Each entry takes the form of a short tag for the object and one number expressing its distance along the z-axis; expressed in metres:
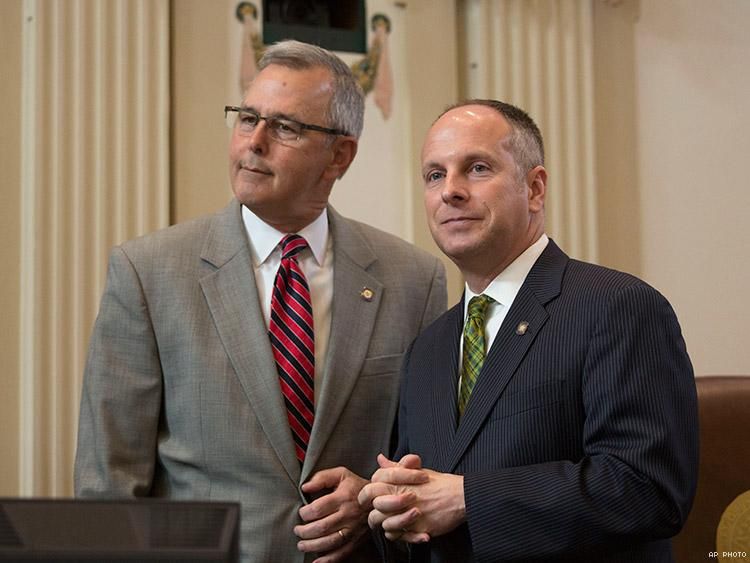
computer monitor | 1.40
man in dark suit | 2.46
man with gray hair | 2.71
